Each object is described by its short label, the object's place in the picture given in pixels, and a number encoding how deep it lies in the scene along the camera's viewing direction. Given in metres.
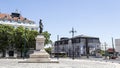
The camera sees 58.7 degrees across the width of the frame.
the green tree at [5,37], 33.12
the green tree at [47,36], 35.72
